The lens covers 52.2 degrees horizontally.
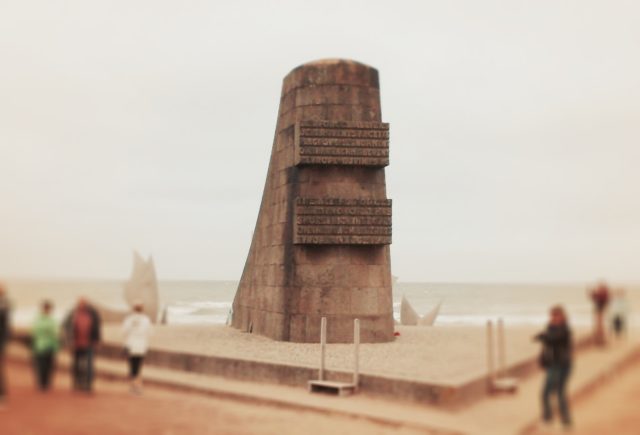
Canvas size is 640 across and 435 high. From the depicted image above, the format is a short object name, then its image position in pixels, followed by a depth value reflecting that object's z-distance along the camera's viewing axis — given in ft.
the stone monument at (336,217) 46.26
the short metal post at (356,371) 32.07
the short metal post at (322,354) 33.22
